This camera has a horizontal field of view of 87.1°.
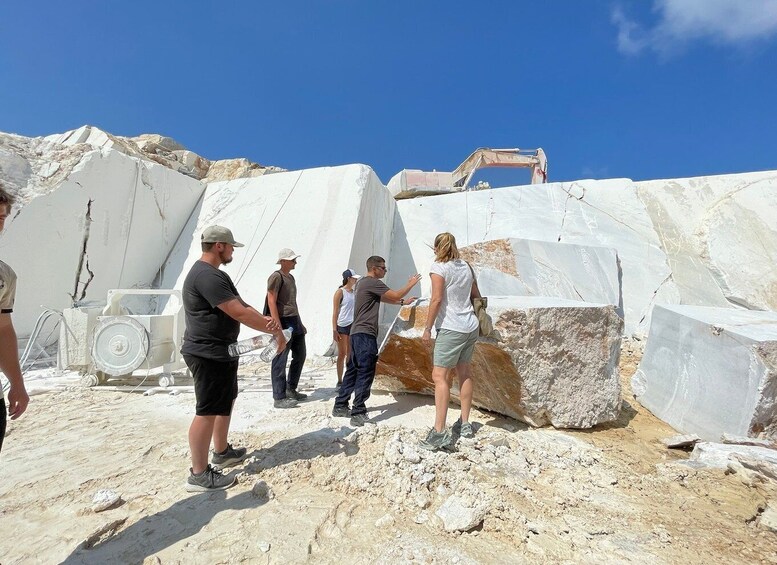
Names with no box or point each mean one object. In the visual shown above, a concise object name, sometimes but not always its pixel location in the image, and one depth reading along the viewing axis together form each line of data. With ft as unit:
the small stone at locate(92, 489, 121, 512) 6.54
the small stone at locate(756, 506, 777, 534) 6.42
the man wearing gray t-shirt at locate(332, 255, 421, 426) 10.53
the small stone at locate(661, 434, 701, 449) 9.68
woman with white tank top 13.07
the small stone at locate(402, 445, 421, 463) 7.73
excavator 39.42
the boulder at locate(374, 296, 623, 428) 9.55
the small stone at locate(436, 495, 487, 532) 6.14
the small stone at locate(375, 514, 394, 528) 6.24
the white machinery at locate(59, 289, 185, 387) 12.92
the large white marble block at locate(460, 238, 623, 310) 17.04
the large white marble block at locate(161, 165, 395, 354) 20.12
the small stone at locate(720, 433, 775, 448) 8.87
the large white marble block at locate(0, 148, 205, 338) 18.35
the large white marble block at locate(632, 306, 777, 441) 9.12
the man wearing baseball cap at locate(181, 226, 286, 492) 6.88
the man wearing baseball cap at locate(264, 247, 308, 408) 11.64
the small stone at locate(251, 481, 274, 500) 6.89
